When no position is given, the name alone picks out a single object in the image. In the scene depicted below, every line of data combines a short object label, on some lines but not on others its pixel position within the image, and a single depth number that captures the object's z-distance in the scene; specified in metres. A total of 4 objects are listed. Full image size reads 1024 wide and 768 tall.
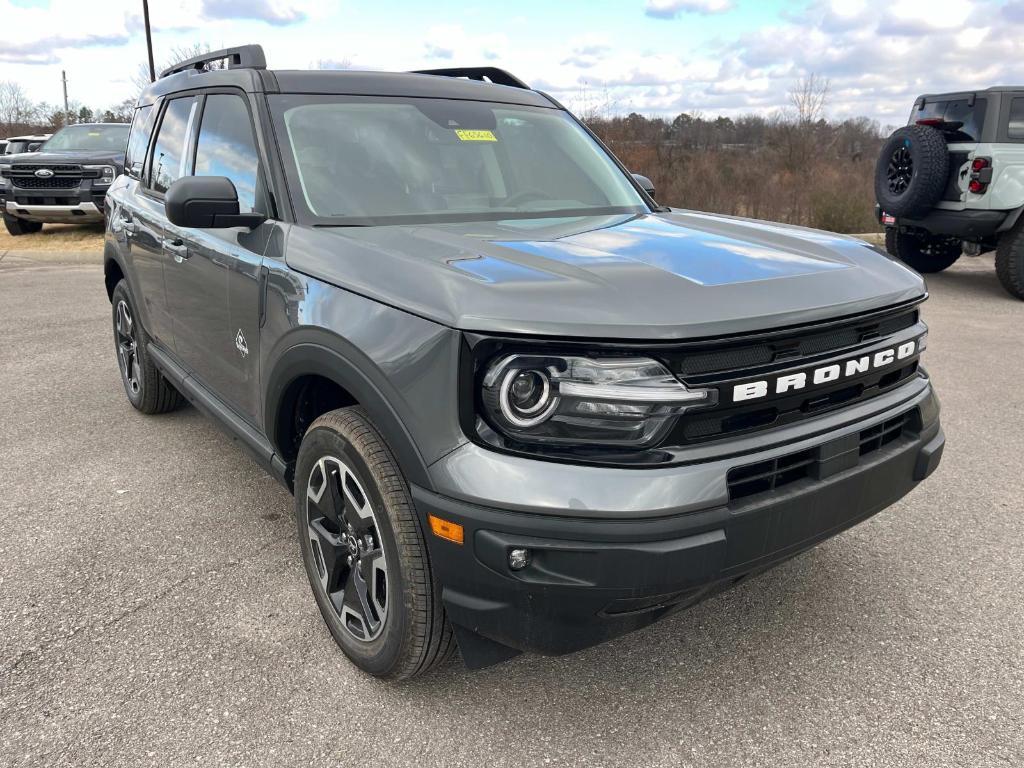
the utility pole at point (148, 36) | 25.00
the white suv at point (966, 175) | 8.36
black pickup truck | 12.72
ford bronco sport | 1.85
